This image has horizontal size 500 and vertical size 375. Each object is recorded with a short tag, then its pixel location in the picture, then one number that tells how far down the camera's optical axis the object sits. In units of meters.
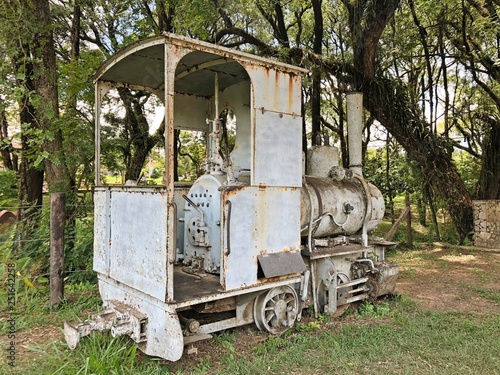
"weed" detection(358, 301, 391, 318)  5.35
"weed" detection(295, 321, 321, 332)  4.72
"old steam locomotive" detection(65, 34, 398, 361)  3.59
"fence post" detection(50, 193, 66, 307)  5.26
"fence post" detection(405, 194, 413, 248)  10.65
